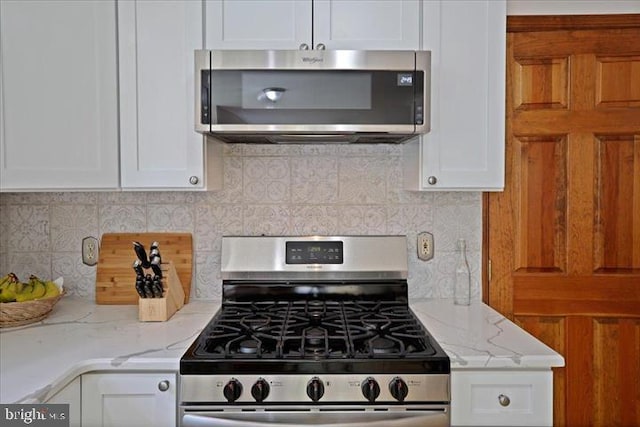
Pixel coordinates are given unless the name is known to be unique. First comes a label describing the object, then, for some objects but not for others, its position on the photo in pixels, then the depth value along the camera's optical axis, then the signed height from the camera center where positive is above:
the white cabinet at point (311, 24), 1.87 +0.64
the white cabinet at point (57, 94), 1.86 +0.39
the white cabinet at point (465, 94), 1.88 +0.39
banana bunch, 1.87 -0.30
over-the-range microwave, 1.76 +0.38
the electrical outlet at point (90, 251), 2.23 -0.19
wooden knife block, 1.88 -0.35
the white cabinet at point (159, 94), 1.87 +0.39
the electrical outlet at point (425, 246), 2.22 -0.17
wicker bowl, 1.80 -0.36
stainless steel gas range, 1.49 -0.46
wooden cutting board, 2.17 -0.22
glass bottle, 2.14 -0.30
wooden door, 2.16 +0.01
